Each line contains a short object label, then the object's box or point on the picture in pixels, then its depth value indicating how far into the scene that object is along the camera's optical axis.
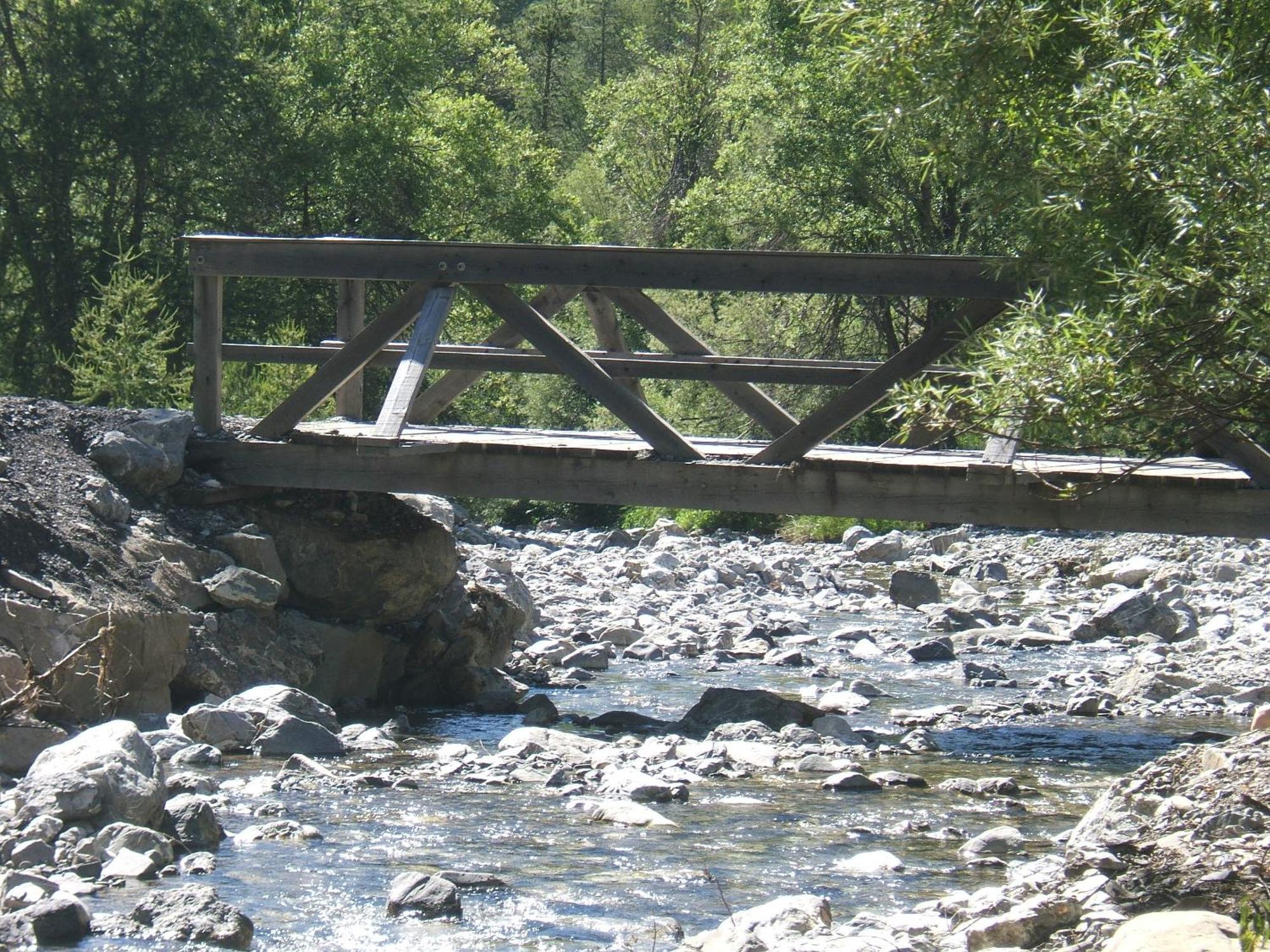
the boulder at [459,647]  23.05
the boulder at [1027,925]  10.62
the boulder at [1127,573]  40.19
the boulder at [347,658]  21.17
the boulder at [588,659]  26.12
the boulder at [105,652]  16.37
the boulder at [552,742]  18.36
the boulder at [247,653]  18.89
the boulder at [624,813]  15.09
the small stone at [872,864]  13.54
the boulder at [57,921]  10.67
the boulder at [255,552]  20.83
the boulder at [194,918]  10.89
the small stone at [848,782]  17.02
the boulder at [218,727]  17.23
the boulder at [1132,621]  30.84
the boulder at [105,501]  19.39
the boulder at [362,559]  21.92
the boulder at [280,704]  17.92
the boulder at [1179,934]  8.95
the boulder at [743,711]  20.25
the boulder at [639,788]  16.11
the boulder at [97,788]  13.04
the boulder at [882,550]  47.09
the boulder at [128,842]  12.60
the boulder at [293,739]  17.27
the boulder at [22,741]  14.91
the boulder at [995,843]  14.11
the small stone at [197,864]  12.67
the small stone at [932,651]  28.06
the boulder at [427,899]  11.93
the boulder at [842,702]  22.34
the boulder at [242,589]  19.78
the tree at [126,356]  37.78
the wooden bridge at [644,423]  18.75
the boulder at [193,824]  13.31
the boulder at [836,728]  19.62
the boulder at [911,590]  36.50
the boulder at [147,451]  20.52
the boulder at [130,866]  12.22
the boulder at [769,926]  10.54
